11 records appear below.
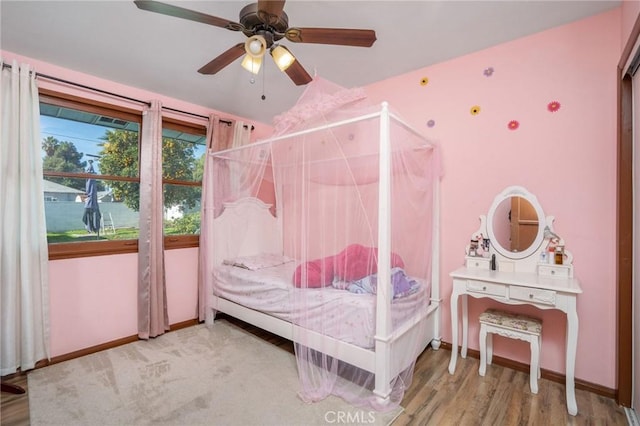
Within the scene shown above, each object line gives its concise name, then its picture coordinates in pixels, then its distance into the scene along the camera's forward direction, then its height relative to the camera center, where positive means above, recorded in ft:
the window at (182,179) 11.26 +1.28
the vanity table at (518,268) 6.51 -1.50
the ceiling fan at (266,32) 4.83 +3.28
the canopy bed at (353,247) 6.60 -0.85
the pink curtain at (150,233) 9.97 -0.73
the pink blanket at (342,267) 6.96 -1.31
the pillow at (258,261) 10.08 -1.75
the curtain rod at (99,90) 8.32 +3.81
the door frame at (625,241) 6.49 -0.62
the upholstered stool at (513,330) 7.00 -2.89
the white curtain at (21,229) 7.62 -0.49
